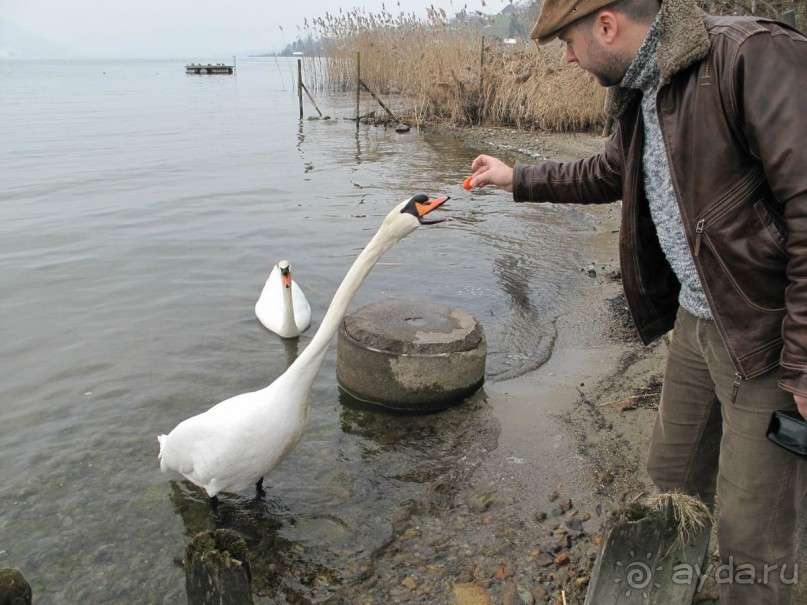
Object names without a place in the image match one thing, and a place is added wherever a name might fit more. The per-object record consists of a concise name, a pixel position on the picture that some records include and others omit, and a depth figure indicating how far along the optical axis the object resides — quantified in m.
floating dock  74.75
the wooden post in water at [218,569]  2.12
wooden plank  2.25
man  1.98
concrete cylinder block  5.28
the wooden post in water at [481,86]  22.27
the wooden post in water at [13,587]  2.00
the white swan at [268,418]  3.95
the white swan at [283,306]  7.42
